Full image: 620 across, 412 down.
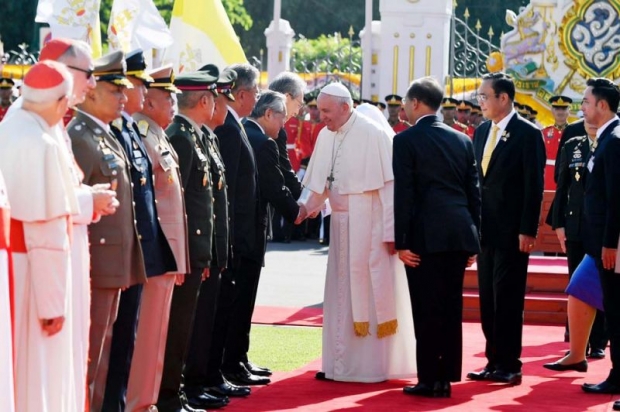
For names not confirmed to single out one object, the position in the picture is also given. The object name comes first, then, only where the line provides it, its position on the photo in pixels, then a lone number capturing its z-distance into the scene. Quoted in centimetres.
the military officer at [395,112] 4078
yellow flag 2931
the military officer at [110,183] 1296
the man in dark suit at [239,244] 1752
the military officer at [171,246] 1452
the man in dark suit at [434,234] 1784
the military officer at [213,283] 1622
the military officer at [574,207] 2116
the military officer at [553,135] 3739
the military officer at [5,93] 3977
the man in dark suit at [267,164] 1878
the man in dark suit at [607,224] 1761
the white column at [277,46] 4862
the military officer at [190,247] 1546
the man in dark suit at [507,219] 1905
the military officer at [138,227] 1372
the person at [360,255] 1908
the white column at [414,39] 4537
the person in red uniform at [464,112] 4284
